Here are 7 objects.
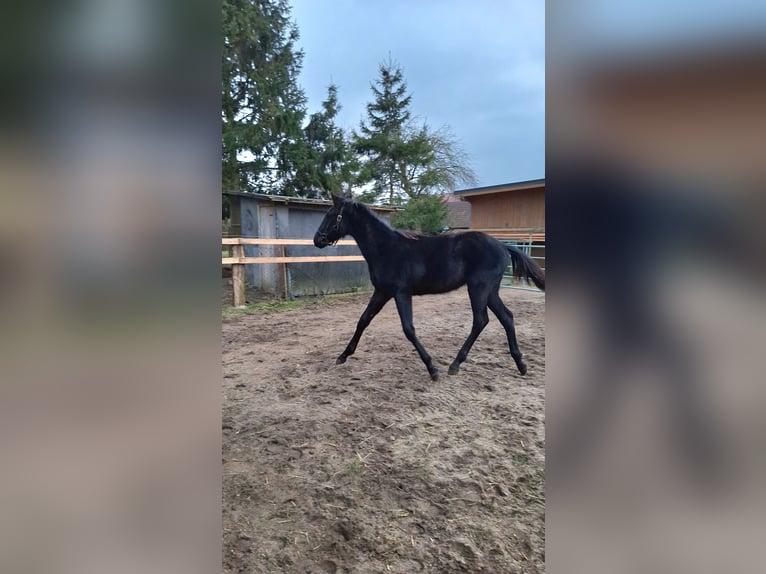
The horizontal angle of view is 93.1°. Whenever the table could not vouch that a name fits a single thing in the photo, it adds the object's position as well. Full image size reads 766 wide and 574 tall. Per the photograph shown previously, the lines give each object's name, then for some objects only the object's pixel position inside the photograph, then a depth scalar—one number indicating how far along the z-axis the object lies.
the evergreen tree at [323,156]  12.64
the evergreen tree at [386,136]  16.84
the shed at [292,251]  8.02
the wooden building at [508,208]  9.53
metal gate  8.62
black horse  3.54
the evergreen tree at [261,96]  10.81
